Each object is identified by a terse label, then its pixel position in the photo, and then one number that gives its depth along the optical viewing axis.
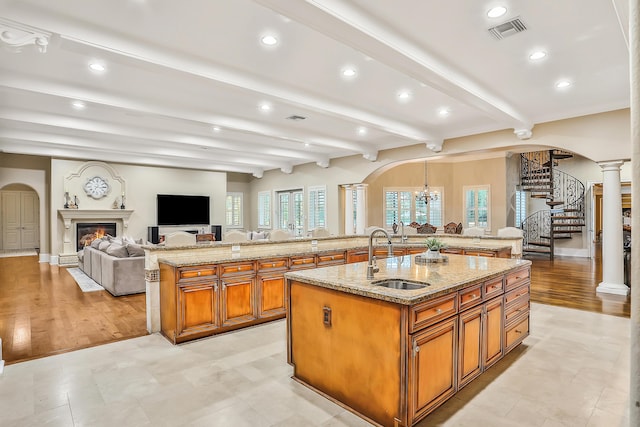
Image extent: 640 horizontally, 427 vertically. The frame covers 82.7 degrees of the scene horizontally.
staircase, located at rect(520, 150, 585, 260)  11.23
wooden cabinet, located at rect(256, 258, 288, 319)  4.46
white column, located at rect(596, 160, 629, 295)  5.84
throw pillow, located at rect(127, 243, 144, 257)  6.40
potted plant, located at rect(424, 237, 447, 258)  3.76
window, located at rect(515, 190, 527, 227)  12.37
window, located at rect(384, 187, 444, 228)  12.57
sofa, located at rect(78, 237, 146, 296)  6.01
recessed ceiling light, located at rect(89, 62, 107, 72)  4.15
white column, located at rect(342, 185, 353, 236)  9.81
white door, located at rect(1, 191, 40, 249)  12.40
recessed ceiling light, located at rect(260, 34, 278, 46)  3.54
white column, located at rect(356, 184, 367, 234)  9.63
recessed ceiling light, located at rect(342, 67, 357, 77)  4.34
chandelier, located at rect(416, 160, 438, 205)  11.46
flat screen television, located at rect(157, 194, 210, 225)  11.35
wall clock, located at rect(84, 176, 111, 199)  10.18
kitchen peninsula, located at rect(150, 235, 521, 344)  3.89
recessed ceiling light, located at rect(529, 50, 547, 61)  3.88
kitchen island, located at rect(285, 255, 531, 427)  2.27
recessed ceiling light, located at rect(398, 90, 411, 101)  5.12
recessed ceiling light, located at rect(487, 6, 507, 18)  3.06
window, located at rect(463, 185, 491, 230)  11.98
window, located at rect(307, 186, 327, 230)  10.45
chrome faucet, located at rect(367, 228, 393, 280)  2.81
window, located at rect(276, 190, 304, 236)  11.44
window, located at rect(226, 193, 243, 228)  13.56
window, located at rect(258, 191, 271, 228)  12.81
